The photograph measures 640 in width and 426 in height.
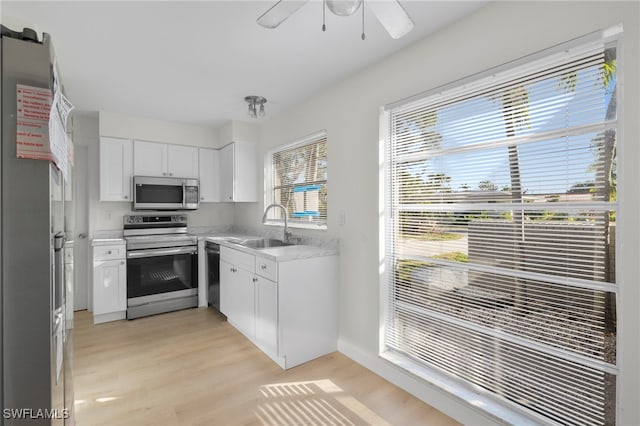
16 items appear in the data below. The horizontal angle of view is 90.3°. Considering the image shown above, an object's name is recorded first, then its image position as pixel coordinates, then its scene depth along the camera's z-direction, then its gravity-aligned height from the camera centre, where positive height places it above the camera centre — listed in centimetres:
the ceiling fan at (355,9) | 127 +86
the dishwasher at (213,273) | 365 -70
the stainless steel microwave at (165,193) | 380 +26
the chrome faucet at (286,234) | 330 -21
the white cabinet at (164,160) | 389 +70
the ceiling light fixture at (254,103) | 316 +115
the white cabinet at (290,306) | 249 -77
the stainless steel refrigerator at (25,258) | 84 -12
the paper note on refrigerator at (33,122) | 85 +25
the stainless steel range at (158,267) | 360 -62
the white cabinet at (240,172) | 404 +55
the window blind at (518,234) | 145 -11
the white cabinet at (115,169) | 369 +54
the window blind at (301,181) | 317 +37
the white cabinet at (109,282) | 346 -75
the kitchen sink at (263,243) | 346 -32
